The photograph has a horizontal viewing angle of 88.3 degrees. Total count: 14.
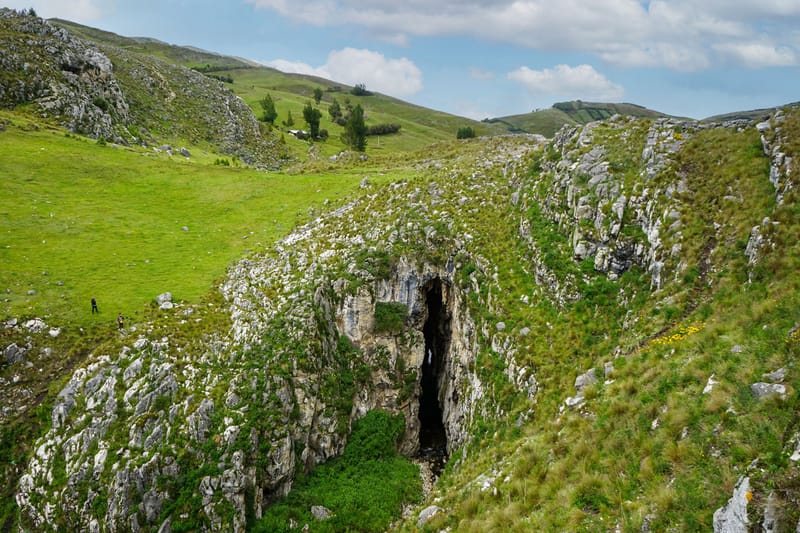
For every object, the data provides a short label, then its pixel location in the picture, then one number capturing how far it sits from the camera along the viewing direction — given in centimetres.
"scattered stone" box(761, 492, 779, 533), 780
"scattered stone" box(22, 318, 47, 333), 2830
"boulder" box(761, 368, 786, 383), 1108
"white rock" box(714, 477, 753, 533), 830
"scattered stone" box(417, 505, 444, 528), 1880
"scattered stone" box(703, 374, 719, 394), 1259
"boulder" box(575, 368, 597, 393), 1957
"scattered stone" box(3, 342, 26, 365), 2660
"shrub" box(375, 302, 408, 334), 3347
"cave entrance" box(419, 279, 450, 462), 3534
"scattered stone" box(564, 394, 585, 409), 1802
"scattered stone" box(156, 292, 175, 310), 3049
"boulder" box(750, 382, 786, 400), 1060
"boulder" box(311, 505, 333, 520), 2455
